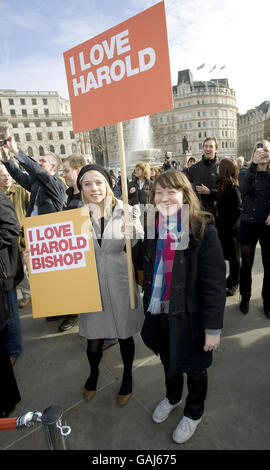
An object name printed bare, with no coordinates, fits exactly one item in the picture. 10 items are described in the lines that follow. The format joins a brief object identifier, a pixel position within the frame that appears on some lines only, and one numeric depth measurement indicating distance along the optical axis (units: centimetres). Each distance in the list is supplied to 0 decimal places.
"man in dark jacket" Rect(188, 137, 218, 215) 421
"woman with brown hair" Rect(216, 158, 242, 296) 356
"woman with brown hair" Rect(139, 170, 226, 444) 155
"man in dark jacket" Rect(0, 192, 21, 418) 208
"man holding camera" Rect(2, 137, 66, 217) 288
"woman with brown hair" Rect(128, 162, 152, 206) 596
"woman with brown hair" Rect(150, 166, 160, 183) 776
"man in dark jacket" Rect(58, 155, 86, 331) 303
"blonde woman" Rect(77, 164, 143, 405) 196
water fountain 4599
